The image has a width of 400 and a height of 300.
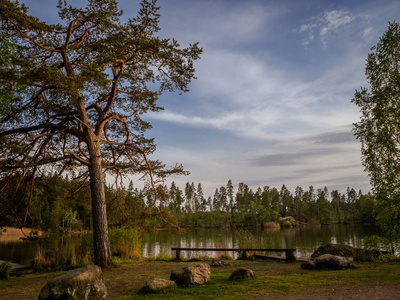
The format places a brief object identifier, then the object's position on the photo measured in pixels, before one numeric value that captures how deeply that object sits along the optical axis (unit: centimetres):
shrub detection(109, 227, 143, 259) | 1409
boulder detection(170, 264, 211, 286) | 698
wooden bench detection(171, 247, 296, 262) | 1188
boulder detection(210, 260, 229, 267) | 1115
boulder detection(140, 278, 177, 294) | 627
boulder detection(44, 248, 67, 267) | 1162
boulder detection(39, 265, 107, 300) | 493
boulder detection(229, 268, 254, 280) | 767
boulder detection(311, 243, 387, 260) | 1171
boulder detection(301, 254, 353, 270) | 919
